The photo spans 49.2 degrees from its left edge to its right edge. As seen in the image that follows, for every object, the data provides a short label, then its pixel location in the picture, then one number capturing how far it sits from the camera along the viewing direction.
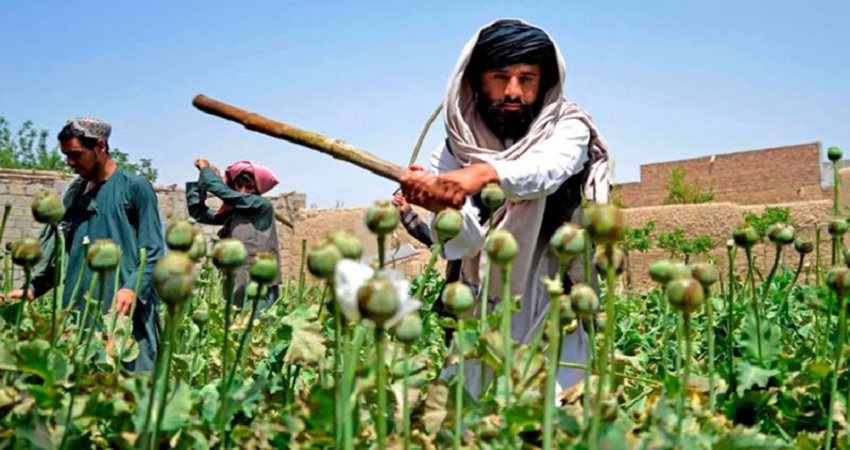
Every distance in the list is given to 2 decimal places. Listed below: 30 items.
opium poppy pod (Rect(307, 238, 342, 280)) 0.75
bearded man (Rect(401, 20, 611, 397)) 2.12
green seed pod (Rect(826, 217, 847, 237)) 1.44
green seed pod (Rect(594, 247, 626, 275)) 1.03
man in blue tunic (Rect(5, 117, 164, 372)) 3.29
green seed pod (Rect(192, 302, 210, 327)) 1.57
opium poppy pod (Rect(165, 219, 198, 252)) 0.90
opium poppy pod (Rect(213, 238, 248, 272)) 0.91
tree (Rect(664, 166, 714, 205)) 23.56
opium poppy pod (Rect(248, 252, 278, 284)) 0.87
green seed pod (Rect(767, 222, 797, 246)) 1.39
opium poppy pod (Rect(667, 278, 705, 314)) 0.81
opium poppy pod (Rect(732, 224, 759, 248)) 1.27
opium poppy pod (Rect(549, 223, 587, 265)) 0.95
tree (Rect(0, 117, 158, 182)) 28.05
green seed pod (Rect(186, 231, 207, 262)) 1.04
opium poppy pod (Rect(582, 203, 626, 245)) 0.79
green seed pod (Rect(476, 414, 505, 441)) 0.82
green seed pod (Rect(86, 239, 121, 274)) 0.95
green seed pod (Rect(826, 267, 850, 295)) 1.01
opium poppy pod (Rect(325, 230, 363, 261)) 0.81
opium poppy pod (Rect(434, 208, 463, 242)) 1.06
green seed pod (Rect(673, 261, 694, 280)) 0.87
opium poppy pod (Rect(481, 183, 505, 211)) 1.32
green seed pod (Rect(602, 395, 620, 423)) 0.84
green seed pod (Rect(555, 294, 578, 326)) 1.09
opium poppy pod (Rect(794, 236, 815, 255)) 1.70
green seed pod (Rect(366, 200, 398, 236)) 0.86
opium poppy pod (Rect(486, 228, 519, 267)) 0.91
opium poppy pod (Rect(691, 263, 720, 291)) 0.94
